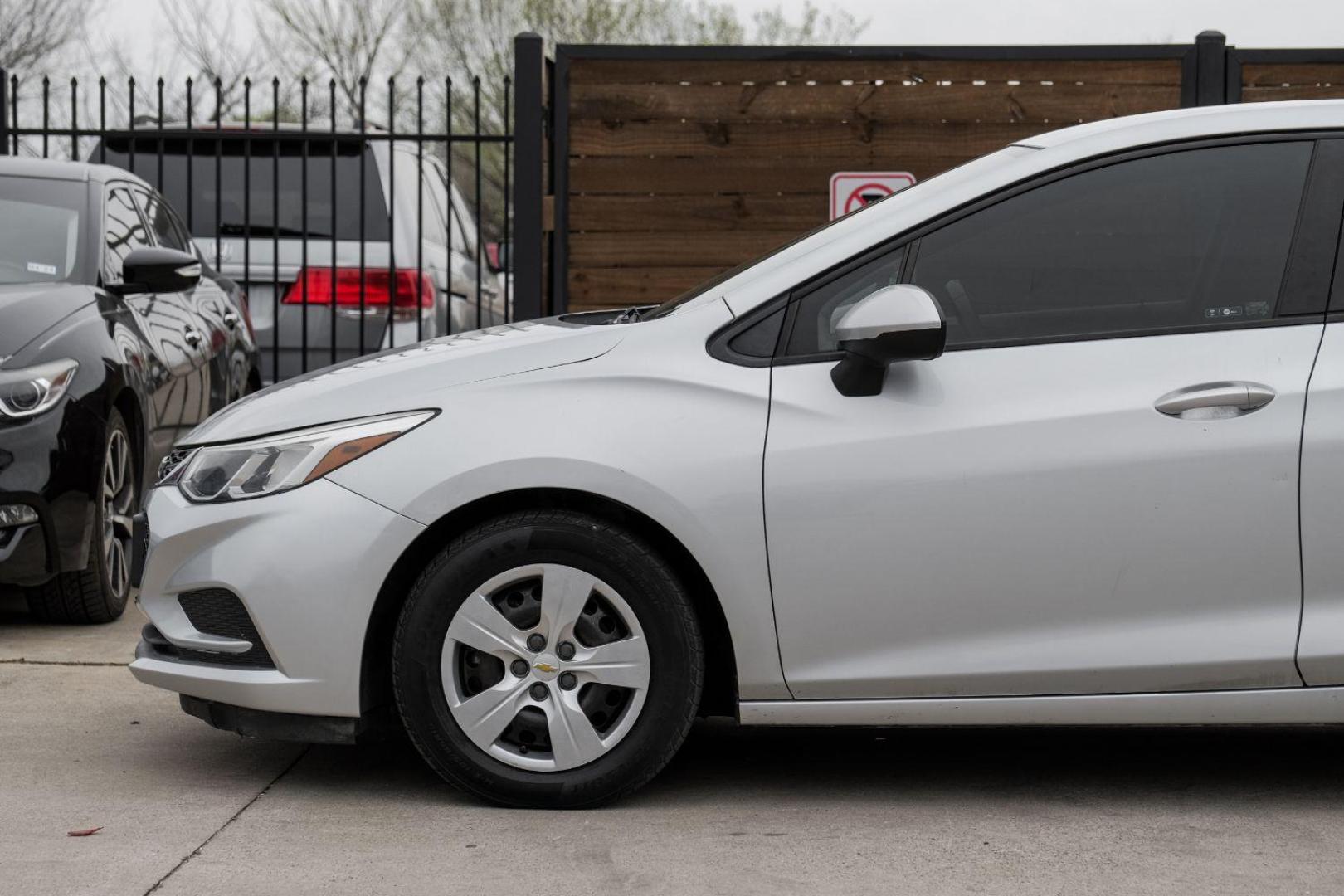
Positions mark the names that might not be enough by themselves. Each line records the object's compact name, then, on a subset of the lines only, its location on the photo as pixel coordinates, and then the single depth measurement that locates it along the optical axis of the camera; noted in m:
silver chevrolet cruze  3.82
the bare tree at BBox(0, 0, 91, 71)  31.91
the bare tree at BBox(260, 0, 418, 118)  34.22
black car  5.70
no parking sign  8.33
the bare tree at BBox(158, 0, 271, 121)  33.34
